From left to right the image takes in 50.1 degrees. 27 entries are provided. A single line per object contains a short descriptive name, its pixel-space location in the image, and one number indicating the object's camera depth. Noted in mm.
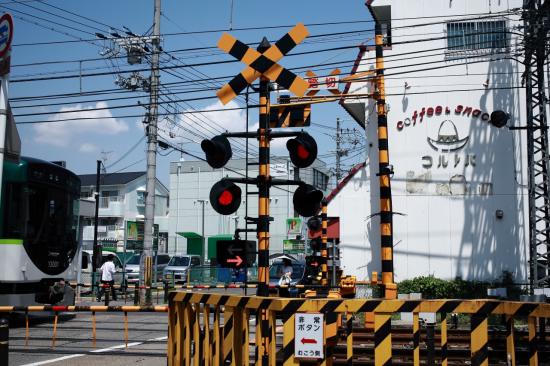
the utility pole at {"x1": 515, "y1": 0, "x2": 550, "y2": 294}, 18094
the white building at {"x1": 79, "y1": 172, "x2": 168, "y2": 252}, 61094
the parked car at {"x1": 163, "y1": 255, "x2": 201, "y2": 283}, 34719
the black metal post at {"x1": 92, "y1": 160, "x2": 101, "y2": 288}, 24108
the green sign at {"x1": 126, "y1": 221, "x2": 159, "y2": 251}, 33812
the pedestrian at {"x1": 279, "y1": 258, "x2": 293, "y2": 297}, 15446
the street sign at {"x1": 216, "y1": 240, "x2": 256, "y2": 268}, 7809
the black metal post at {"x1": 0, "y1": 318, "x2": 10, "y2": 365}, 6720
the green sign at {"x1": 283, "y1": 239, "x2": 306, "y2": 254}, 52906
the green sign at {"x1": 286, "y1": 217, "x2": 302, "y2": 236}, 54156
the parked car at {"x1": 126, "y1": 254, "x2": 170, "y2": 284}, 34031
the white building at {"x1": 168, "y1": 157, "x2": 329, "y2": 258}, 58500
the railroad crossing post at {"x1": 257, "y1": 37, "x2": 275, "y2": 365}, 7703
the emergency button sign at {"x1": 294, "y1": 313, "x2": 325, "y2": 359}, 6047
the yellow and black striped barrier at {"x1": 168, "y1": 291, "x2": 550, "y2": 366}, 6070
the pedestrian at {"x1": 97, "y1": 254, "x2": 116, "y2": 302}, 23078
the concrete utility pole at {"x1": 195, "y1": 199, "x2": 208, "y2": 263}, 58144
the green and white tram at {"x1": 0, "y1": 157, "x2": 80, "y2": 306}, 14500
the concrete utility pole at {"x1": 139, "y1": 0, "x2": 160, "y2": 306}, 21844
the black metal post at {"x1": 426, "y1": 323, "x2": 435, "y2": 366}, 6562
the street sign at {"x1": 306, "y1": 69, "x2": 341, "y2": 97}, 16984
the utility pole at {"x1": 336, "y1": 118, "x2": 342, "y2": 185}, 45188
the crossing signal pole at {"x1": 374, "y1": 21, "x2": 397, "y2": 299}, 12781
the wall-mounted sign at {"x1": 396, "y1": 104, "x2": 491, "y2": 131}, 22078
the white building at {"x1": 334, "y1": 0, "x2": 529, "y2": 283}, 21531
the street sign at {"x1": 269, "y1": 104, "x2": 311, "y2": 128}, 10227
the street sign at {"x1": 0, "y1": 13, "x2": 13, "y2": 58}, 7004
